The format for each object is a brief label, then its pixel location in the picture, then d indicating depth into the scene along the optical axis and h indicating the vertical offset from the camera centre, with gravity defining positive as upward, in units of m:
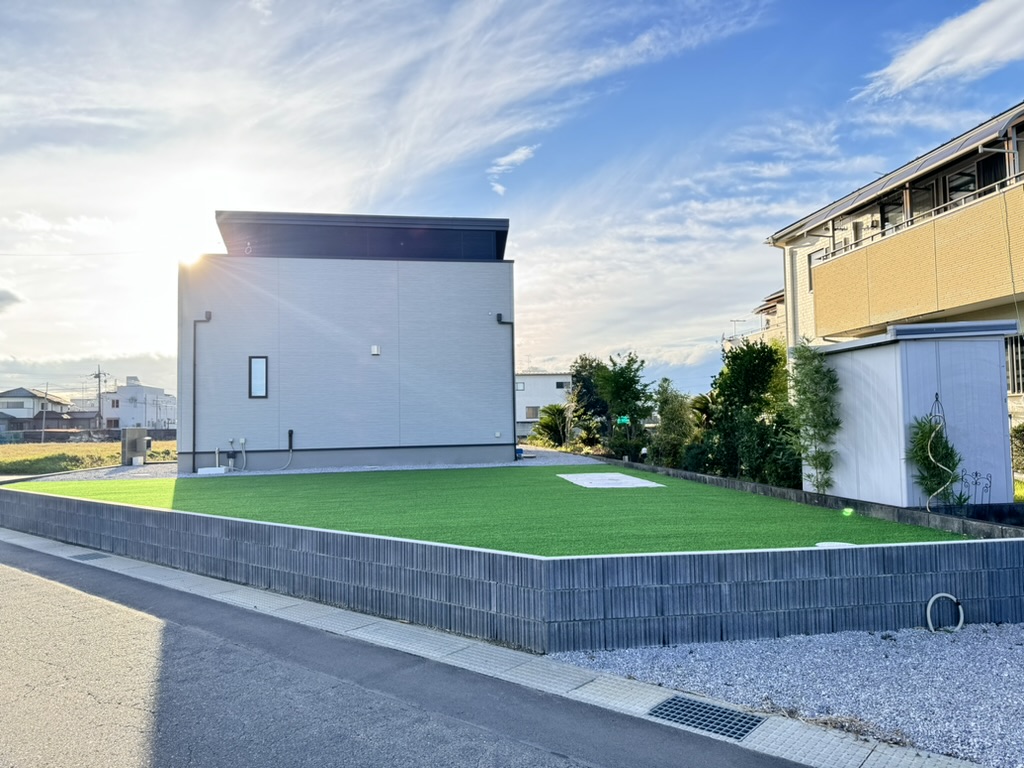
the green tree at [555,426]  26.97 -0.68
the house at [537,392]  45.06 +1.19
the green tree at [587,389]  26.44 +0.80
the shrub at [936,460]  7.15 -0.61
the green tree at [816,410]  8.64 -0.06
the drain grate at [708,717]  3.53 -1.71
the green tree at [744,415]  11.41 -0.16
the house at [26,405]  70.75 +1.40
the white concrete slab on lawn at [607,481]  11.77 -1.36
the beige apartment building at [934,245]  10.58 +2.87
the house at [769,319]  29.33 +4.13
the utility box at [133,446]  20.27 -0.93
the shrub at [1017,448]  10.00 -0.70
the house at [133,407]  70.94 +0.97
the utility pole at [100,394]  68.90 +2.34
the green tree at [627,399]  18.31 +0.25
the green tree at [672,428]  15.91 -0.50
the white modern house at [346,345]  17.36 +1.80
